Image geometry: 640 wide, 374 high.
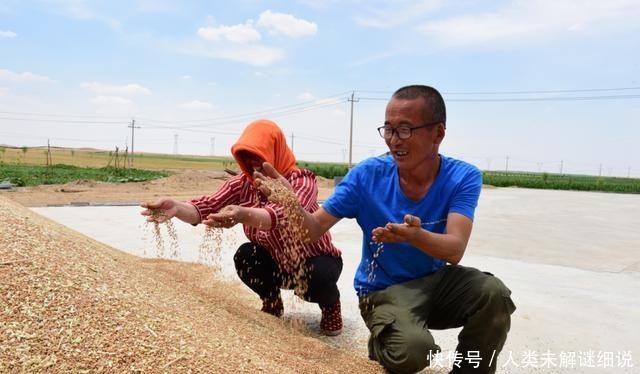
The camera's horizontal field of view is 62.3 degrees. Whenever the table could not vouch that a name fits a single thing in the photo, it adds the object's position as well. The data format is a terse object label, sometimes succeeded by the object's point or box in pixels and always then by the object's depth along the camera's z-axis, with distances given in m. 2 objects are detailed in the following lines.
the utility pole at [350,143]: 31.81
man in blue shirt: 2.13
